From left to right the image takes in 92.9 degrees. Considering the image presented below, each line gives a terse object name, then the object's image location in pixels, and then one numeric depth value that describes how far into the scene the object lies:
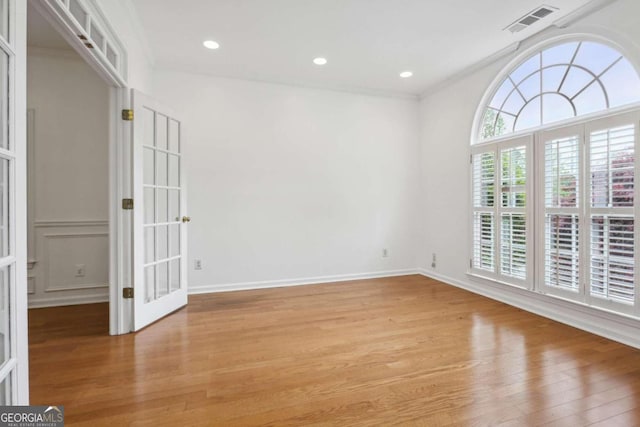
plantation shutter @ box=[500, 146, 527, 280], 3.16
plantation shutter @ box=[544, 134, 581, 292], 2.69
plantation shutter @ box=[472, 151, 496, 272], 3.51
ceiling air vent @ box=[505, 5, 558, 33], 2.59
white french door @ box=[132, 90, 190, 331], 2.65
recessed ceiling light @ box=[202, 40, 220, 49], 3.08
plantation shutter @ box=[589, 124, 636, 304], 2.34
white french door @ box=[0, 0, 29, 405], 1.14
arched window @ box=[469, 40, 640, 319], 2.39
